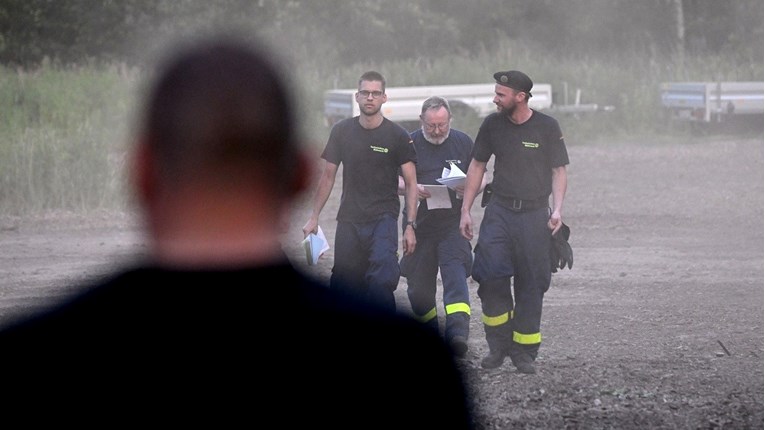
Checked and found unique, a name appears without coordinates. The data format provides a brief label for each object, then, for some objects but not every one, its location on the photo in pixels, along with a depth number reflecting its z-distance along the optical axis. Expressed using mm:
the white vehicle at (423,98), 49406
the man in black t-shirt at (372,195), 17609
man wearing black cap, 16812
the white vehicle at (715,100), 53562
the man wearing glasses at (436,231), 18297
